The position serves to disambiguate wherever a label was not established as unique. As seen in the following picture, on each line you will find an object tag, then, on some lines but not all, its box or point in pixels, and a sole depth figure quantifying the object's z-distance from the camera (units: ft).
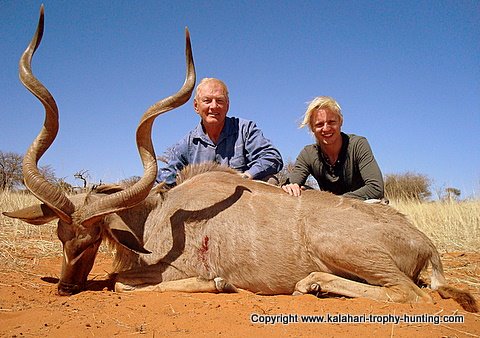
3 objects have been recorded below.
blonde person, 17.61
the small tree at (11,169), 47.71
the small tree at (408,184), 64.30
